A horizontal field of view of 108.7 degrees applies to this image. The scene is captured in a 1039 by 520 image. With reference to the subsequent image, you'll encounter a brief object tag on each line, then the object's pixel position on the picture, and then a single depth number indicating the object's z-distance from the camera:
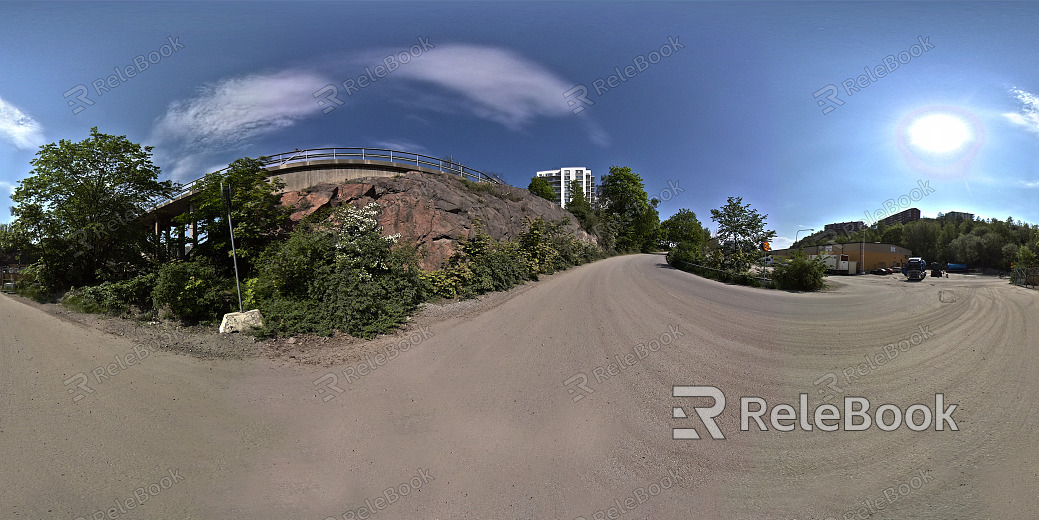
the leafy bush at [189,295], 8.91
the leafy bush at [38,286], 11.32
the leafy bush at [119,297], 9.70
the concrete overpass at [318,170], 16.61
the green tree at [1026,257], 27.02
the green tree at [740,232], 18.36
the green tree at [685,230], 28.28
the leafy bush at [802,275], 14.98
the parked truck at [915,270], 25.12
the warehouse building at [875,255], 37.12
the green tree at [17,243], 11.09
